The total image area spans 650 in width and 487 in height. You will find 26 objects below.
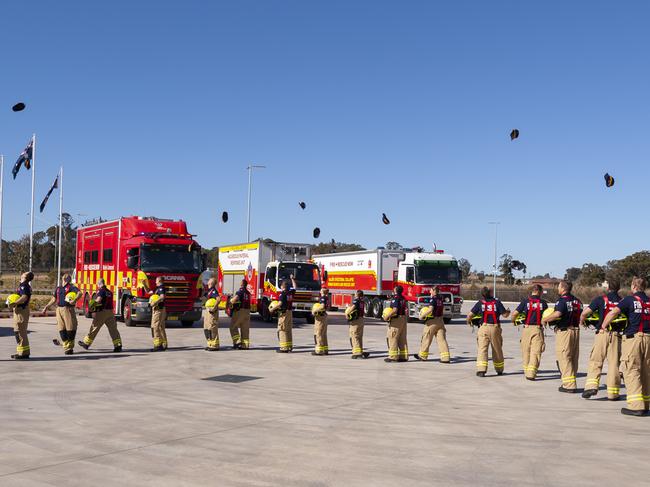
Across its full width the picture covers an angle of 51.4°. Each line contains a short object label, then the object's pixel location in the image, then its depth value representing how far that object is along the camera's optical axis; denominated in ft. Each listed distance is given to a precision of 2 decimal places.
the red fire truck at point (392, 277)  98.32
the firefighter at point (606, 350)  36.01
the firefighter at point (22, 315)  48.42
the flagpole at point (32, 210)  131.95
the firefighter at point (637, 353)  32.19
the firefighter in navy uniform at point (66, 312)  51.08
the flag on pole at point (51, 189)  147.95
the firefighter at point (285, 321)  56.49
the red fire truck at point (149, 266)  75.77
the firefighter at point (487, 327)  43.93
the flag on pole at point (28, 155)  132.16
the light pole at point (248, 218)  165.58
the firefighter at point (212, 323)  56.90
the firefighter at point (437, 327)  50.66
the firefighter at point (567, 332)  39.14
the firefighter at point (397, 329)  51.52
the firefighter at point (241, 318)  58.54
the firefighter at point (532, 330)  42.63
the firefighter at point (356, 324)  54.08
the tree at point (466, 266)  405.72
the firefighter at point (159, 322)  56.24
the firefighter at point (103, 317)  53.21
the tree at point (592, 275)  304.30
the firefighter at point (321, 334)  55.98
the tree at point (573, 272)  392.63
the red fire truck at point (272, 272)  89.81
